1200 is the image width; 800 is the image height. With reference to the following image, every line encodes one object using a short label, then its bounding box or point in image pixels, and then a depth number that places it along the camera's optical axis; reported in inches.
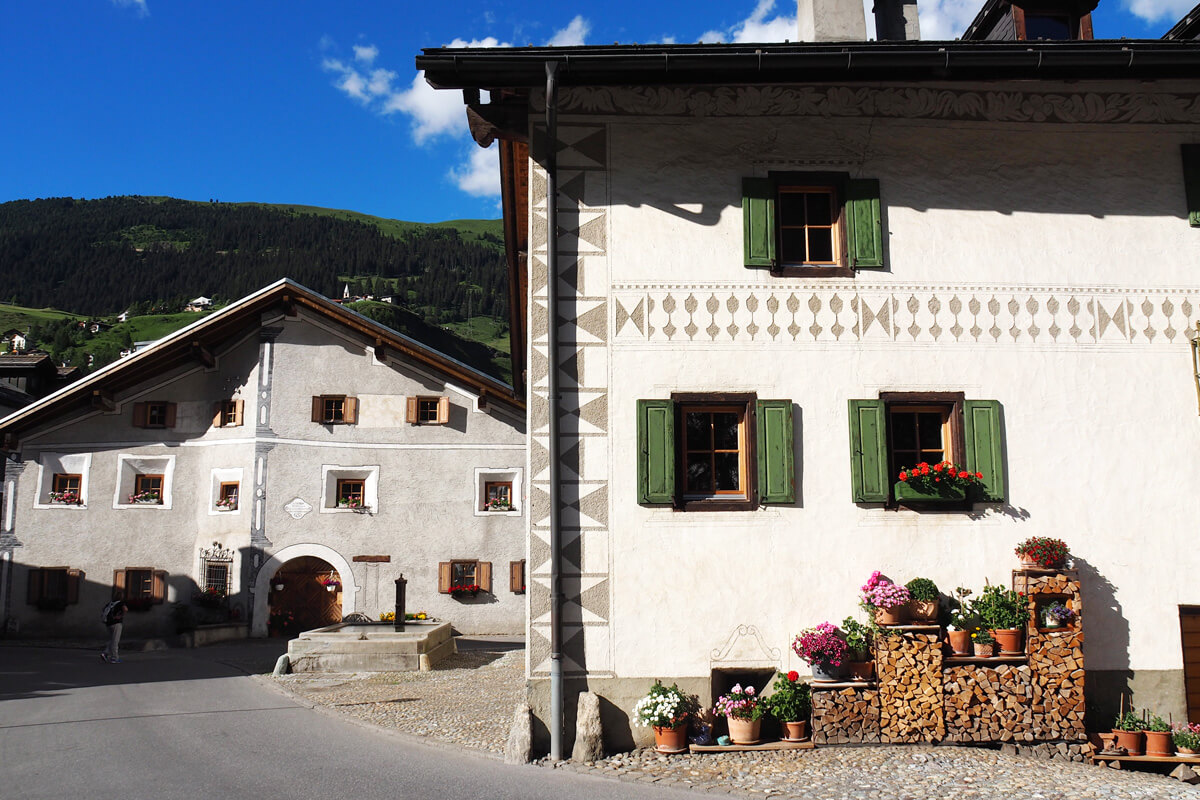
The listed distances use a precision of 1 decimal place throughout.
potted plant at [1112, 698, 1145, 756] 347.6
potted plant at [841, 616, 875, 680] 353.1
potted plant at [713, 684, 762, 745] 343.6
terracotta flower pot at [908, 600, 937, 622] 355.3
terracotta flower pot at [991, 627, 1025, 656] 349.1
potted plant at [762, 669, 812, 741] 346.9
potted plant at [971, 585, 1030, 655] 349.7
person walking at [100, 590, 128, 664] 690.8
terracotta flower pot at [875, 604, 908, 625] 352.8
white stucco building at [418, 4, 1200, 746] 362.3
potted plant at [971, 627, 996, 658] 348.8
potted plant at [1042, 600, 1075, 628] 350.3
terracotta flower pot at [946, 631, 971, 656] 350.3
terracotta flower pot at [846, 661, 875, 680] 353.1
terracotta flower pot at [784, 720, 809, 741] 346.0
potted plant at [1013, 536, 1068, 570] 357.7
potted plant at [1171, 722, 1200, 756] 347.9
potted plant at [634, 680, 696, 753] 342.0
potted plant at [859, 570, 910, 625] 352.5
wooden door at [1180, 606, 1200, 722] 368.8
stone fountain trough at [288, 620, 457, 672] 616.7
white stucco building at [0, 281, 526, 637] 884.6
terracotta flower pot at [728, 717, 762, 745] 343.3
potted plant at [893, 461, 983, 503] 366.0
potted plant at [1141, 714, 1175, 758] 345.4
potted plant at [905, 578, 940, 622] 355.6
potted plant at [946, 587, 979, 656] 350.6
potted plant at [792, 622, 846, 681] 346.9
